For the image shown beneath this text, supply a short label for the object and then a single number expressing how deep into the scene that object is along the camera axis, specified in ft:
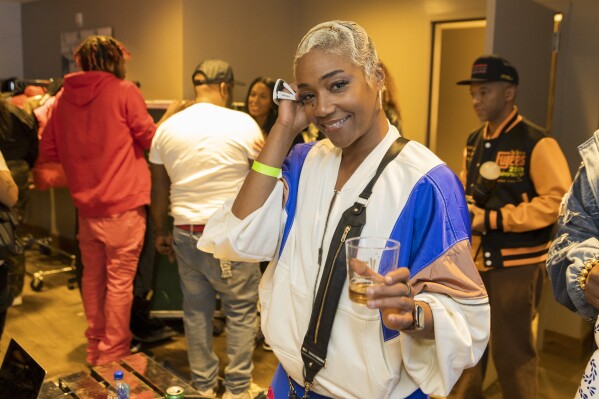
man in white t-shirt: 10.14
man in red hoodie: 11.60
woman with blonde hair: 4.19
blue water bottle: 6.94
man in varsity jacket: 9.16
